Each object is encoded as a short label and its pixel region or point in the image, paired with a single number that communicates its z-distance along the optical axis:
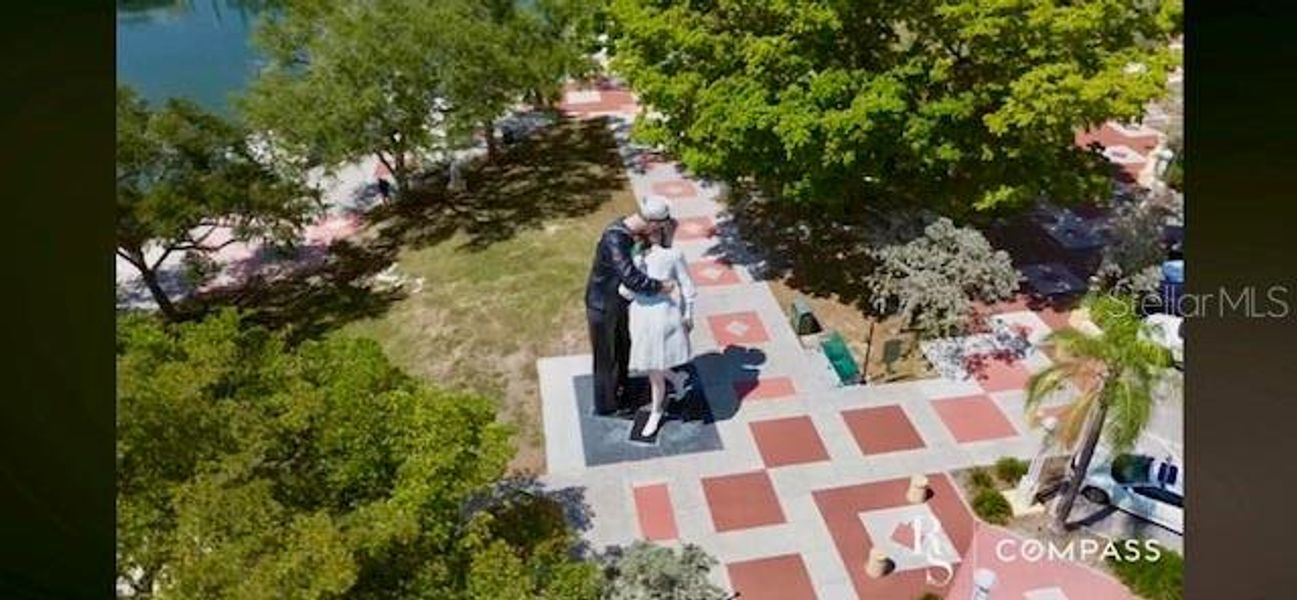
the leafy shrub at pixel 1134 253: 16.22
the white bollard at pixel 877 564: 11.67
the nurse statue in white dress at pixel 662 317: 12.66
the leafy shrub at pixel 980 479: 12.96
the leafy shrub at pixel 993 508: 12.41
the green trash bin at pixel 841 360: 15.02
